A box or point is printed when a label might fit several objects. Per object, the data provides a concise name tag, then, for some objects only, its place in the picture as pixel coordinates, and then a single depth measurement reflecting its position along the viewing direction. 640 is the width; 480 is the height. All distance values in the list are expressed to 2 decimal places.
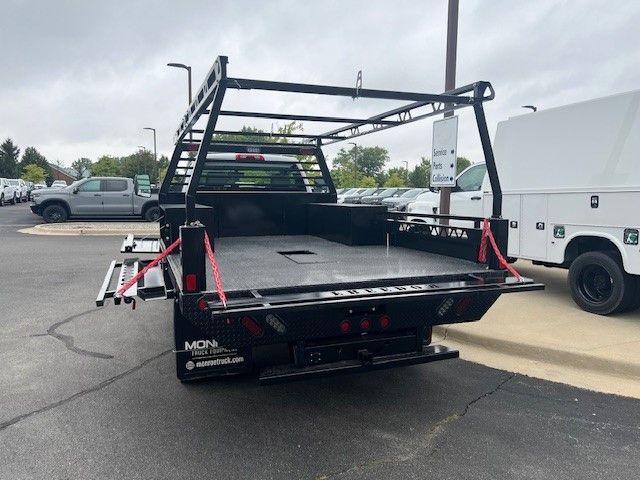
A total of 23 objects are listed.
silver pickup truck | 18.50
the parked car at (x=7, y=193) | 32.91
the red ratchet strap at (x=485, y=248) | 3.69
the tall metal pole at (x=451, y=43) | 7.18
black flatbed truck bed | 2.97
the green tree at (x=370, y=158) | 90.88
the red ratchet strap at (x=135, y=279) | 3.19
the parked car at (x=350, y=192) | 38.53
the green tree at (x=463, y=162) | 82.71
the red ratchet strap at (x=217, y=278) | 2.82
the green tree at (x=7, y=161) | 71.94
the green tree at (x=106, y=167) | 69.62
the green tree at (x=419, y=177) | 72.81
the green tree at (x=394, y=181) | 61.31
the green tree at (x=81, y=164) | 129.76
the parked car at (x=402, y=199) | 26.00
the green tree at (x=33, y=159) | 86.98
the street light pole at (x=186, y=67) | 19.33
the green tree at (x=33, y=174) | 74.56
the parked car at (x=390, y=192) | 34.62
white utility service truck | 5.48
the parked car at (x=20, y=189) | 36.95
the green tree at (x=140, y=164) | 57.81
